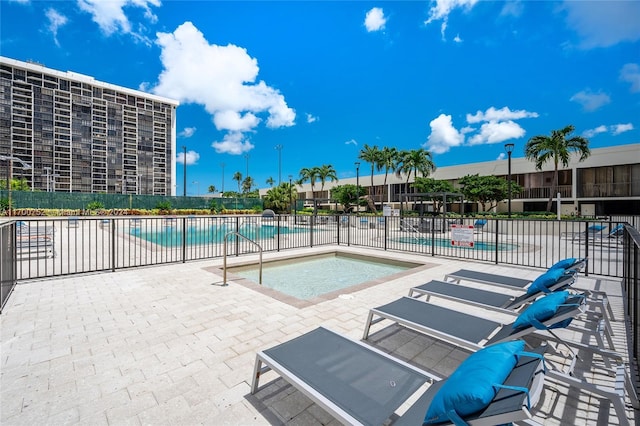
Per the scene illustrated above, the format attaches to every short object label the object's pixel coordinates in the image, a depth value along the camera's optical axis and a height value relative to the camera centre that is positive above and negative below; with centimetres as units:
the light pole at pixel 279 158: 5415 +1075
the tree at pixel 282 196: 3369 +192
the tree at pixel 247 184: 8469 +868
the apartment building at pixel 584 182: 2420 +298
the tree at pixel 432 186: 3173 +299
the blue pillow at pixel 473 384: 119 -78
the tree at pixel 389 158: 3751 +740
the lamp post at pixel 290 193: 3359 +228
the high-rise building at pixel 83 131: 6153 +2021
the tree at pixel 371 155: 3903 +811
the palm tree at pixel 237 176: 9226 +1183
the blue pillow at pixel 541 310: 230 -84
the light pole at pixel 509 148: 1546 +367
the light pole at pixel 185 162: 4630 +832
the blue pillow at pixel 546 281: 344 -88
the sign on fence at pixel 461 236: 798 -70
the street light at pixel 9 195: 2446 +150
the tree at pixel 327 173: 5125 +726
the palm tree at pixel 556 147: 2303 +565
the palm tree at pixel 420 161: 3381 +629
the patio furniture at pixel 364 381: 120 -119
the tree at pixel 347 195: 3878 +237
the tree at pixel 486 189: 2746 +234
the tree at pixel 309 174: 5241 +735
